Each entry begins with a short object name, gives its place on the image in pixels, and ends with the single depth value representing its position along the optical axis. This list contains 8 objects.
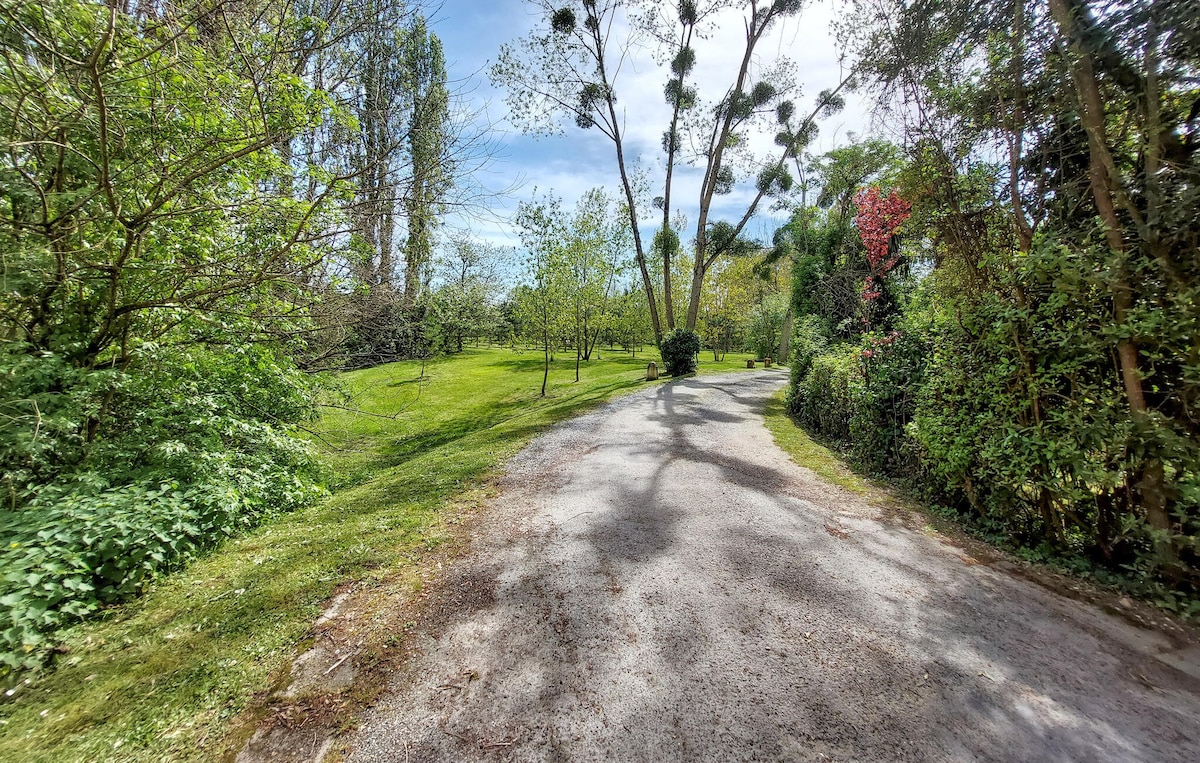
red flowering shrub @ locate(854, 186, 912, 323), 9.30
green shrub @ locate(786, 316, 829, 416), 9.67
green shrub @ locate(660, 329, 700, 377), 16.97
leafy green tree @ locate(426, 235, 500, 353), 23.32
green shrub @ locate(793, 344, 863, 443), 6.99
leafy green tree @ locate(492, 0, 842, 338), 15.34
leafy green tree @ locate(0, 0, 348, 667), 2.64
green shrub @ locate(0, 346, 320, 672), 2.47
